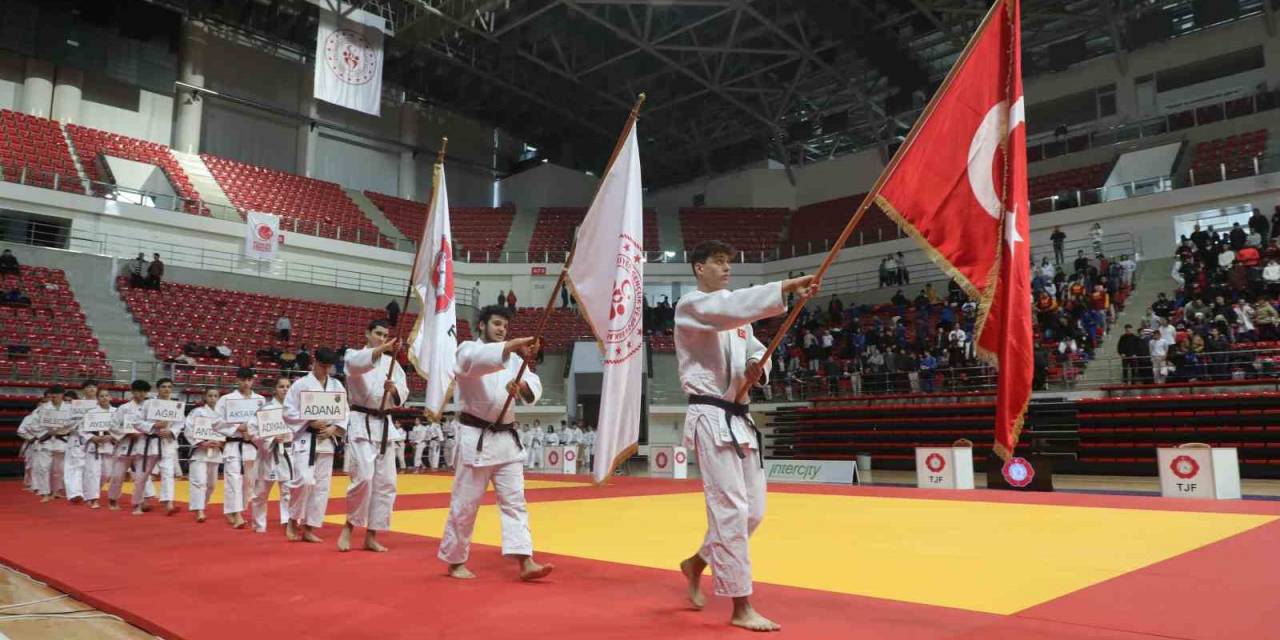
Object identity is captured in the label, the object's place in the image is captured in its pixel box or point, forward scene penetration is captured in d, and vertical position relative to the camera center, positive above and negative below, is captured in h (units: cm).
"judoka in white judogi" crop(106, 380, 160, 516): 975 -70
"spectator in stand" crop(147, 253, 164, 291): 2086 +325
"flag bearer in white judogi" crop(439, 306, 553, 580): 486 -32
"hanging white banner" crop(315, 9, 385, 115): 2327 +1033
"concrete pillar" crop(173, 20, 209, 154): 2720 +1056
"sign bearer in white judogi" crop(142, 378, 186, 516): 958 -65
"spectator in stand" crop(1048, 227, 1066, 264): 2162 +461
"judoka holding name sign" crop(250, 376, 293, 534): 759 -77
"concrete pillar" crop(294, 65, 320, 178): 3014 +1054
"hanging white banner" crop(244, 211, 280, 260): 2391 +499
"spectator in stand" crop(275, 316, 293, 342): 2117 +184
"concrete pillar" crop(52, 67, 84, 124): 2489 +958
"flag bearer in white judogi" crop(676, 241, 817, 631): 356 -3
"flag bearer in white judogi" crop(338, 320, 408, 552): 629 -34
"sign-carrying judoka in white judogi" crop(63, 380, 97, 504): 1086 -90
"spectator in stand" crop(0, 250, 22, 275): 1797 +297
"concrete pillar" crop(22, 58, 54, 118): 2419 +950
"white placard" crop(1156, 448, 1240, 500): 1011 -84
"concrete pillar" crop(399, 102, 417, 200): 3297 +1015
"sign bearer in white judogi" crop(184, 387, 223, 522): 886 -73
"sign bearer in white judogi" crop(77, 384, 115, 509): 1063 -82
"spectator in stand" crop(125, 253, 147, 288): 2070 +330
